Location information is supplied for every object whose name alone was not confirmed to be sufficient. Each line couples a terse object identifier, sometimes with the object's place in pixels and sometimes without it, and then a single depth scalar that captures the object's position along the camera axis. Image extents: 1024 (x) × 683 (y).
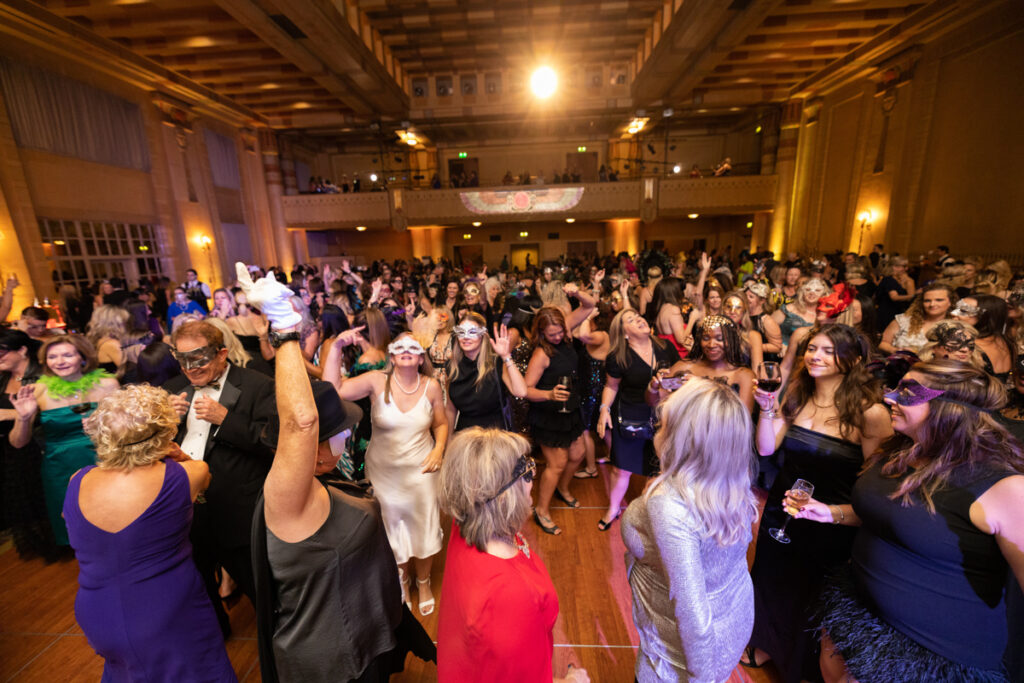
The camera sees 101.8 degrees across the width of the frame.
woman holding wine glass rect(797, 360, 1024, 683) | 1.25
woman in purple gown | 1.45
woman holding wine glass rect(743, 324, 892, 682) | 1.90
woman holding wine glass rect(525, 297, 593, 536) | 3.04
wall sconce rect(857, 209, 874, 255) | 11.91
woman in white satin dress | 2.39
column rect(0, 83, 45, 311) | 7.98
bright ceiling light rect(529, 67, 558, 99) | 9.88
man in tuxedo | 2.03
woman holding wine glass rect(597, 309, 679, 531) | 2.90
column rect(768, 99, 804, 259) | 15.08
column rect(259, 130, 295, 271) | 16.14
